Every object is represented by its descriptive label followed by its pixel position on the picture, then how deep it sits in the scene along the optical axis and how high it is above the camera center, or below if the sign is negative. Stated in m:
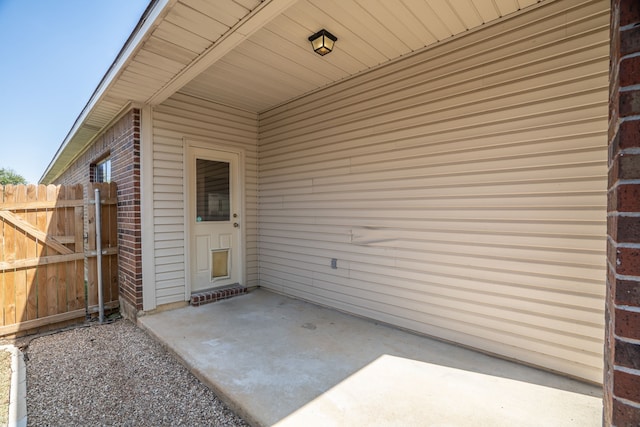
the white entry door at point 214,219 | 4.22 -0.12
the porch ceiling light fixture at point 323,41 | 2.68 +1.56
